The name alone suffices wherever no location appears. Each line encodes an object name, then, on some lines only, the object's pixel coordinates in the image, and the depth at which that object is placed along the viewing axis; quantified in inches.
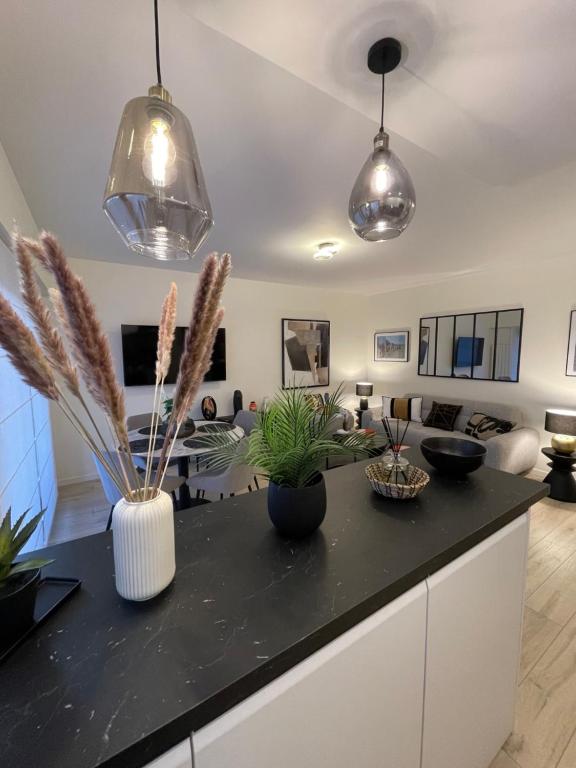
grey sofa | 130.0
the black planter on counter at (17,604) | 22.1
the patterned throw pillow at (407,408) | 183.5
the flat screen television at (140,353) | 146.8
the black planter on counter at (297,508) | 34.7
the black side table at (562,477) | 124.3
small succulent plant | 23.0
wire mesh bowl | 44.1
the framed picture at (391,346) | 203.8
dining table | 91.3
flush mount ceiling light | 119.5
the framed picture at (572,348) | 134.6
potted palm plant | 33.9
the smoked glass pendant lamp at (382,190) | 42.7
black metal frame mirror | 154.9
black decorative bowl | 49.4
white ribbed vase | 25.5
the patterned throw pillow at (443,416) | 166.1
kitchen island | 19.4
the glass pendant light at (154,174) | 32.3
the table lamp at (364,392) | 208.2
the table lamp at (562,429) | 123.0
